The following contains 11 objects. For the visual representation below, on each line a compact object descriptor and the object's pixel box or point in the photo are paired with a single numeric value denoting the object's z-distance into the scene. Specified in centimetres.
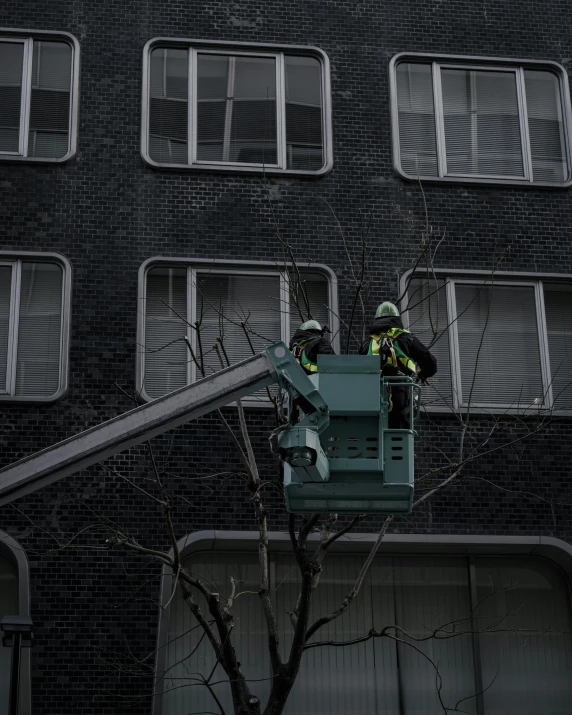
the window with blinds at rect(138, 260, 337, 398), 1778
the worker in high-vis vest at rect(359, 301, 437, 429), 1100
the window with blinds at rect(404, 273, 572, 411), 1830
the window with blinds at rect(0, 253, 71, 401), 1747
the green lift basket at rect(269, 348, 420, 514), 938
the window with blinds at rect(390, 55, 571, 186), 1955
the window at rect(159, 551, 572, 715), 1689
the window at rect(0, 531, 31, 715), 1575
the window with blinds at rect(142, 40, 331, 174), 1902
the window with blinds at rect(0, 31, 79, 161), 1875
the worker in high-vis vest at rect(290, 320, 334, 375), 1117
